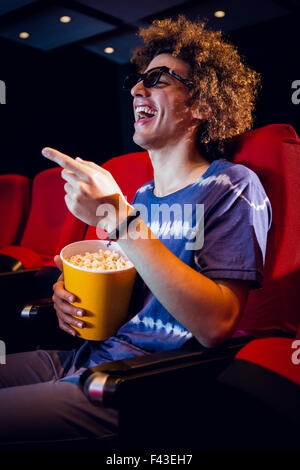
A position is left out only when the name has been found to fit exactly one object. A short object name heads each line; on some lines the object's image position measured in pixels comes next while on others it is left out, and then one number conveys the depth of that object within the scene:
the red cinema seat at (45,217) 2.58
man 0.78
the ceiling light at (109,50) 5.76
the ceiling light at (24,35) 5.02
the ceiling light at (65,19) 4.75
